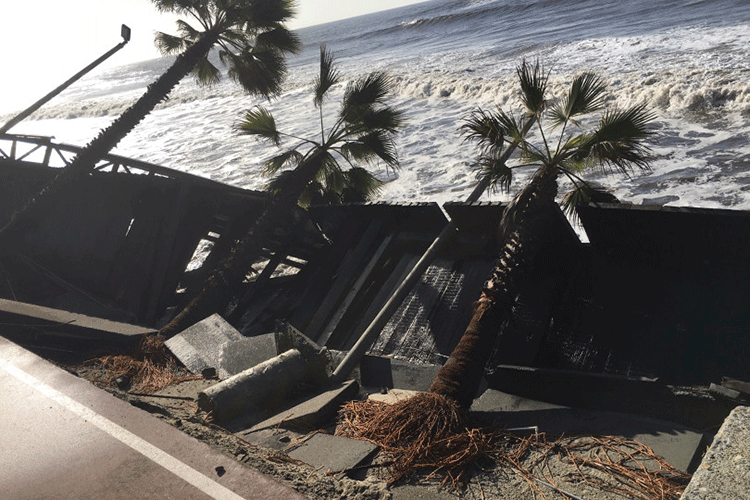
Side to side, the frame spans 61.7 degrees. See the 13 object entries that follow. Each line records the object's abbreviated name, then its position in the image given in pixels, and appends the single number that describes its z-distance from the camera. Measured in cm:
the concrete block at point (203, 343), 811
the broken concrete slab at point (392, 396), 655
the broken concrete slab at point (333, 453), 502
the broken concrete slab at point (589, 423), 501
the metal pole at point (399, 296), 761
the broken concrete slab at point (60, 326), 799
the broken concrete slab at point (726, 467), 348
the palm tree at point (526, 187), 707
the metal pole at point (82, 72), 1580
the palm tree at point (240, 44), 1570
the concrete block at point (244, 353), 754
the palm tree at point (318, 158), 1159
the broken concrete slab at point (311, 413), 604
